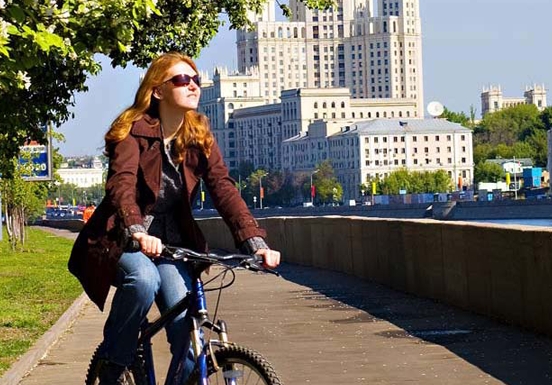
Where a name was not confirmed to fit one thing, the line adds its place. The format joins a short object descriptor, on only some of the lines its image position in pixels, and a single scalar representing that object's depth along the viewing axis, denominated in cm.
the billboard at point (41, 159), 3378
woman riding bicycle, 647
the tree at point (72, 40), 1019
